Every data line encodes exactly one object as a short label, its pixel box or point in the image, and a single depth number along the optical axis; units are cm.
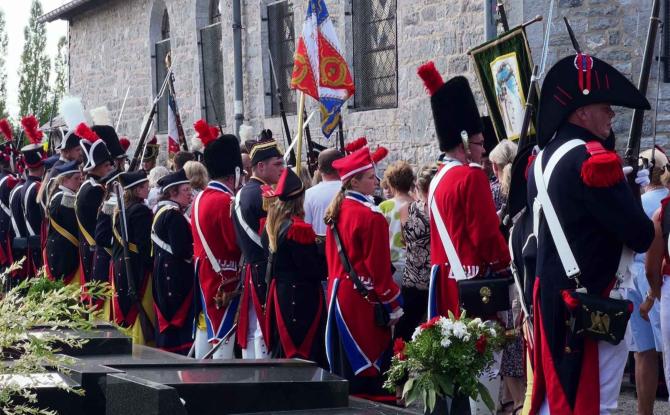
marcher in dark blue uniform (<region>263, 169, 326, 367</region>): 1510
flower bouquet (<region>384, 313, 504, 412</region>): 1187
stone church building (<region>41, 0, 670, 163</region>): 2170
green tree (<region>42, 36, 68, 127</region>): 7212
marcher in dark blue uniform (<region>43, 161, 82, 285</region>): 2164
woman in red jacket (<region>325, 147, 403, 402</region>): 1450
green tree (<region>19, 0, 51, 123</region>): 7587
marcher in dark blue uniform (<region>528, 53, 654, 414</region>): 970
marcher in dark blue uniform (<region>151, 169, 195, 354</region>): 1812
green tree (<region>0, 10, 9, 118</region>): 7596
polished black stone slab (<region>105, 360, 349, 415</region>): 959
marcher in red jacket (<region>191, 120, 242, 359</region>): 1706
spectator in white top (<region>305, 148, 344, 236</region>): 1642
